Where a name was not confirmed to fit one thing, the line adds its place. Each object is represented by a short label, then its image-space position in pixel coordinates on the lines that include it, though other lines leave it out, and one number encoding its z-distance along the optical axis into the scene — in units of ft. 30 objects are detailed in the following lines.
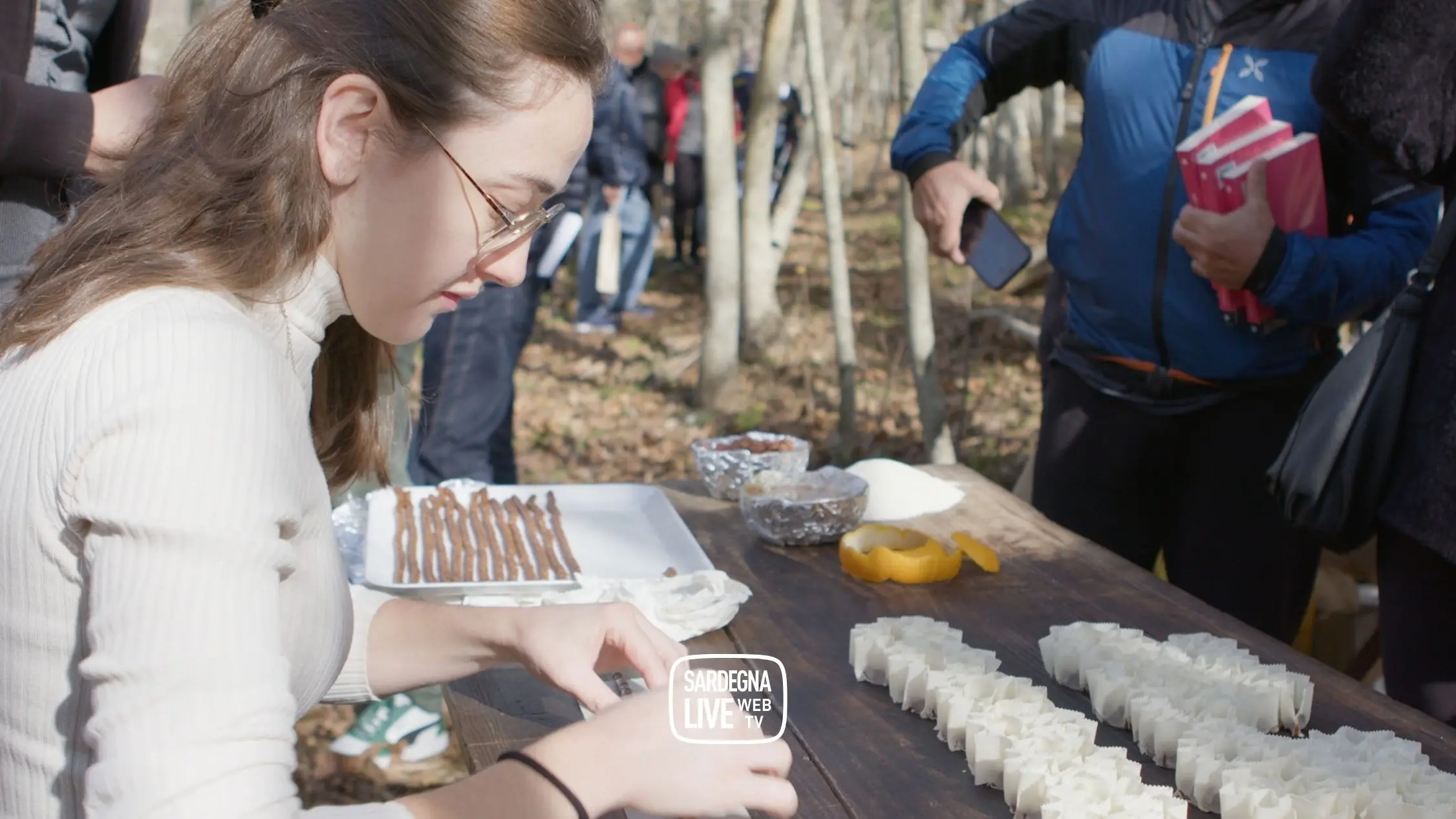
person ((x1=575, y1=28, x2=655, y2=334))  32.55
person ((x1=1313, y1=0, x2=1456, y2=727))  7.23
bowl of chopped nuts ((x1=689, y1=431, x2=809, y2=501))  9.18
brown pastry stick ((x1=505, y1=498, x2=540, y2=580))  7.79
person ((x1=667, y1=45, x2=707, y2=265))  43.32
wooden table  5.44
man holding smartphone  8.89
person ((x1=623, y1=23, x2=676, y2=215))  42.22
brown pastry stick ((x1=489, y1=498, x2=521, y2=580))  7.76
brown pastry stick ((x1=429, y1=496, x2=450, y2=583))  7.73
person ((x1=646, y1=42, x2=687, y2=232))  43.04
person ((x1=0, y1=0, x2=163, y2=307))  7.69
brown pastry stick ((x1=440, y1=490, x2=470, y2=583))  7.73
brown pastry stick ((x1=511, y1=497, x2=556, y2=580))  7.79
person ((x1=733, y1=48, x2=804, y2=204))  45.27
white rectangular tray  7.63
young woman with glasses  3.61
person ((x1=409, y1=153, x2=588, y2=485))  16.24
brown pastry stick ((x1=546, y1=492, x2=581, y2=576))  7.97
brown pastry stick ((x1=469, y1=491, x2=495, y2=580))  7.71
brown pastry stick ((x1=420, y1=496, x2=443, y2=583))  7.72
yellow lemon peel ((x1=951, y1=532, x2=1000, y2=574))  7.90
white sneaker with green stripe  12.30
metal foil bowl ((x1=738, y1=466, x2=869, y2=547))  8.21
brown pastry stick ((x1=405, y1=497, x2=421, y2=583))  7.70
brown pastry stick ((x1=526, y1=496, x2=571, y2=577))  7.86
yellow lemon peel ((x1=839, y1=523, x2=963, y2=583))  7.66
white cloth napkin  6.98
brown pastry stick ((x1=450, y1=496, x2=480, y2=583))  7.67
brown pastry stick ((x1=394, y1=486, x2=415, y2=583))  7.79
